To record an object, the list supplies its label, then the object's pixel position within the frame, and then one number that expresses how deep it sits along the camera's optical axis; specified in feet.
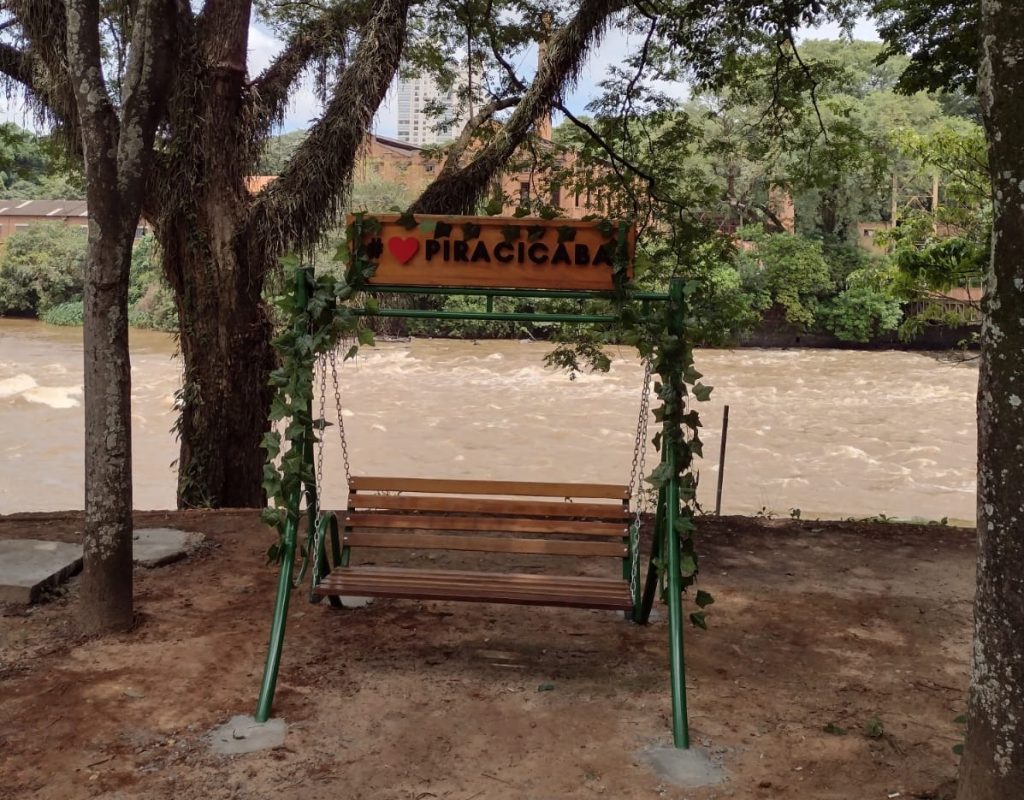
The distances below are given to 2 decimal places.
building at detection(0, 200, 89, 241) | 162.40
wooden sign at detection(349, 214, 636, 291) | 12.46
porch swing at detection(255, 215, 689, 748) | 12.27
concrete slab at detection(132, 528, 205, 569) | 18.16
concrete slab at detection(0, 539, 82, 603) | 15.47
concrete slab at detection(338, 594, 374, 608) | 16.01
